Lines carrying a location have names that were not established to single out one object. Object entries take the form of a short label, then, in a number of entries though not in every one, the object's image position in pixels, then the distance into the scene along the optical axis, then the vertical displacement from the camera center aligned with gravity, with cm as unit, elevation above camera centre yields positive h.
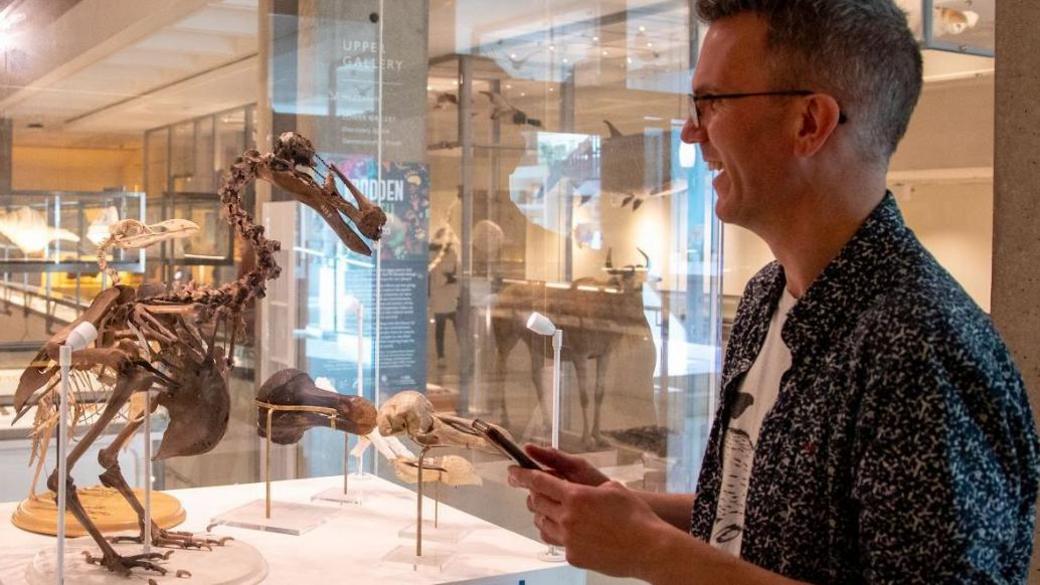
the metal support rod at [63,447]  243 -42
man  121 -14
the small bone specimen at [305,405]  314 -42
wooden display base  305 -69
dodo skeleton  280 -20
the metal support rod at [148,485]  279 -56
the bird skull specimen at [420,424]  287 -42
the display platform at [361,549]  279 -75
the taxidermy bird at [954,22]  405 +79
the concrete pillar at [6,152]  452 +35
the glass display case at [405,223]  448 +12
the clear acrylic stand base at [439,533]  312 -74
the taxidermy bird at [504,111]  608 +71
